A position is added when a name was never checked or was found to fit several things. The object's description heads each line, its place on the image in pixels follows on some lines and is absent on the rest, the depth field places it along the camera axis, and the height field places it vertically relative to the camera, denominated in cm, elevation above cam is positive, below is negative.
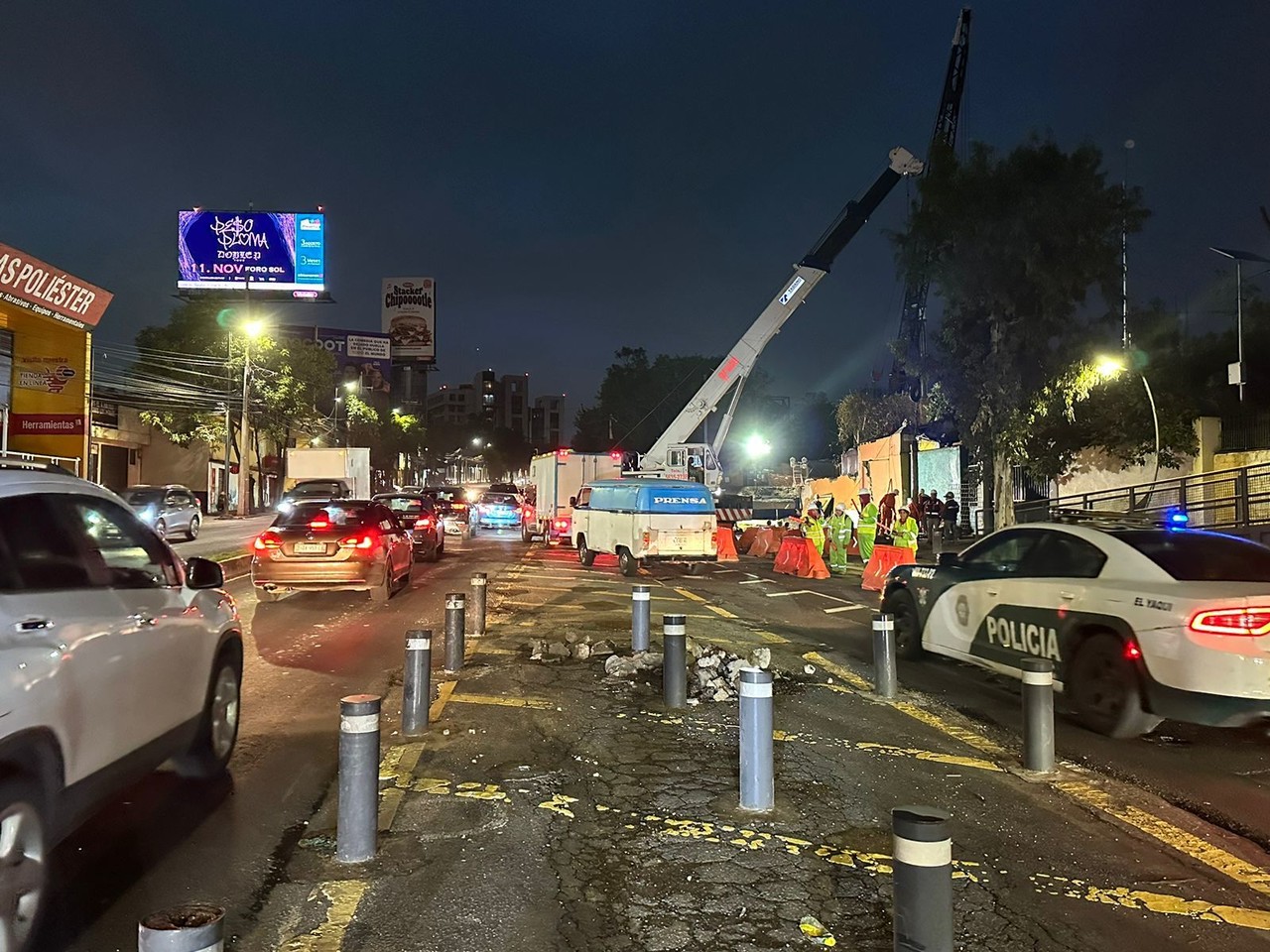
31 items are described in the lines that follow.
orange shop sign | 2084 +494
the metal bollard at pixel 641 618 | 945 -115
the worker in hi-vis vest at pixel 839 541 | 2147 -86
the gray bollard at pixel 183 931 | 230 -106
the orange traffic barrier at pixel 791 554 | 2033 -110
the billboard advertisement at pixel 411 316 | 9231 +1857
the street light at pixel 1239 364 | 2473 +389
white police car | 611 -83
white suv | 336 -69
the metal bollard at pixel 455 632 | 870 -122
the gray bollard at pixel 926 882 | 305 -124
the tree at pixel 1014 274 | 2414 +606
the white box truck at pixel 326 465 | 3909 +161
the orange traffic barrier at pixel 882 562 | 1728 -109
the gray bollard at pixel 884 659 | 814 -137
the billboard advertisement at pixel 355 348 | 8831 +1483
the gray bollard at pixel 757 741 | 517 -131
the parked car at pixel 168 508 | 2725 -13
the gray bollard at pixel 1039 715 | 595 -135
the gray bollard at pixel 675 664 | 749 -132
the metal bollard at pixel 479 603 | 1140 -121
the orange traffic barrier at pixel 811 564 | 2003 -129
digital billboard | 5406 +1478
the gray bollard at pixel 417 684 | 668 -131
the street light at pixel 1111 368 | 2334 +347
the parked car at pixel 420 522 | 2181 -42
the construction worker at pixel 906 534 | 1833 -57
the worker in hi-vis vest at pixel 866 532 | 2152 -63
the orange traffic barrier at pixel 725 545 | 2048 -92
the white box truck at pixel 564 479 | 2644 +71
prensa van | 1870 -39
